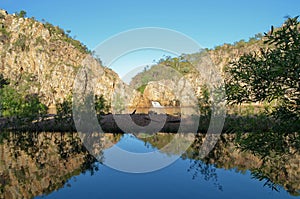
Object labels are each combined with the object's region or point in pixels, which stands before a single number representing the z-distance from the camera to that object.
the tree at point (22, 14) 62.59
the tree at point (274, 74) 4.35
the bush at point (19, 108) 16.77
